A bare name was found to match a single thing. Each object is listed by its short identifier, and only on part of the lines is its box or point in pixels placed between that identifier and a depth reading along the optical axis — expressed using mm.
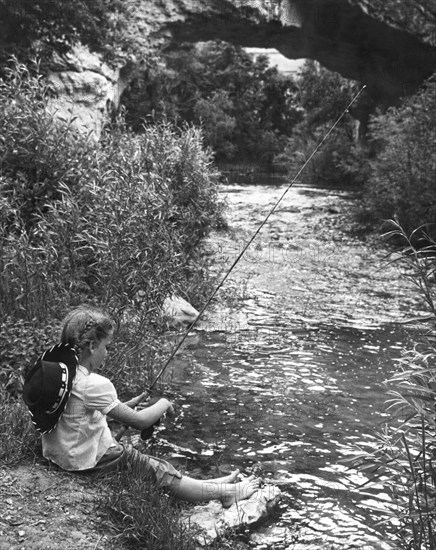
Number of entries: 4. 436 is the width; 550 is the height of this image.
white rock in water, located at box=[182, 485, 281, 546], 3934
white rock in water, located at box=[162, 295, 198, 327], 8522
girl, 3883
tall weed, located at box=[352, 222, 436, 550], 3109
